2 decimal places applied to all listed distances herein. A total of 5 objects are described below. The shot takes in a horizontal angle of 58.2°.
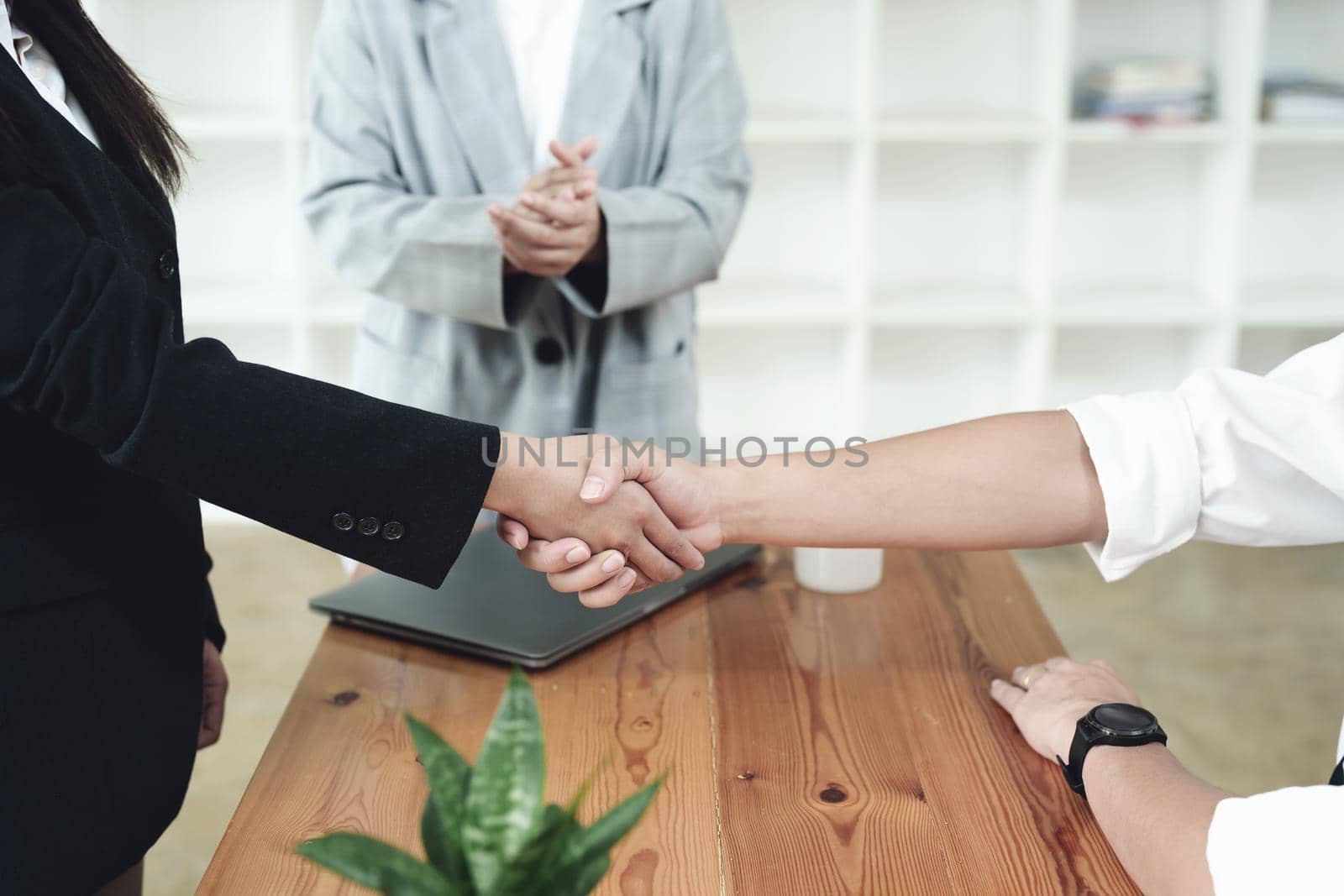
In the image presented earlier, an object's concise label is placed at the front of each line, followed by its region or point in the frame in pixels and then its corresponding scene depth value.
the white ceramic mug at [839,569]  1.27
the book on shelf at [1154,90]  3.15
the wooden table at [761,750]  0.81
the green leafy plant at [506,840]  0.49
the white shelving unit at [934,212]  3.12
